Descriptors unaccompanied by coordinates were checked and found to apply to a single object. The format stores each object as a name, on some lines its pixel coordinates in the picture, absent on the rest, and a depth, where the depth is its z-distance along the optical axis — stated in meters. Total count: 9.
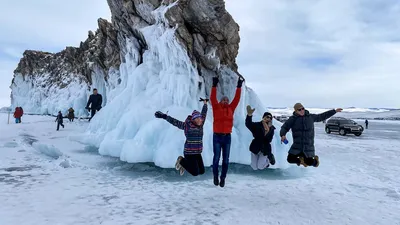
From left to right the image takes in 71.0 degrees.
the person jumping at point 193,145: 6.34
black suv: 29.09
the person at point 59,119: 22.06
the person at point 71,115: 31.36
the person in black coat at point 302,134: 6.32
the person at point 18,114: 25.96
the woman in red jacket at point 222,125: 6.09
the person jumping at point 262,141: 7.11
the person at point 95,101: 15.52
